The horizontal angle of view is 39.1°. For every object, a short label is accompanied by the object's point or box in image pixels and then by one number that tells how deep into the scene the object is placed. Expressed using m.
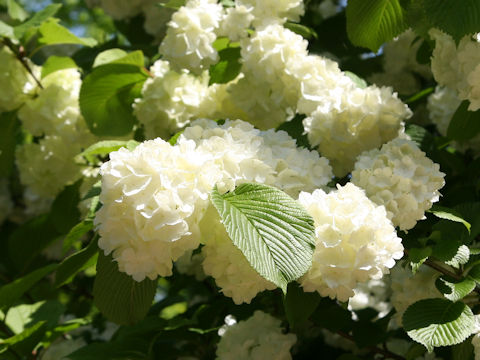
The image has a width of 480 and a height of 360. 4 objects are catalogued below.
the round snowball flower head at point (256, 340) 1.77
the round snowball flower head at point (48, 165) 2.54
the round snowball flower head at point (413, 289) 1.66
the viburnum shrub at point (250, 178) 1.23
